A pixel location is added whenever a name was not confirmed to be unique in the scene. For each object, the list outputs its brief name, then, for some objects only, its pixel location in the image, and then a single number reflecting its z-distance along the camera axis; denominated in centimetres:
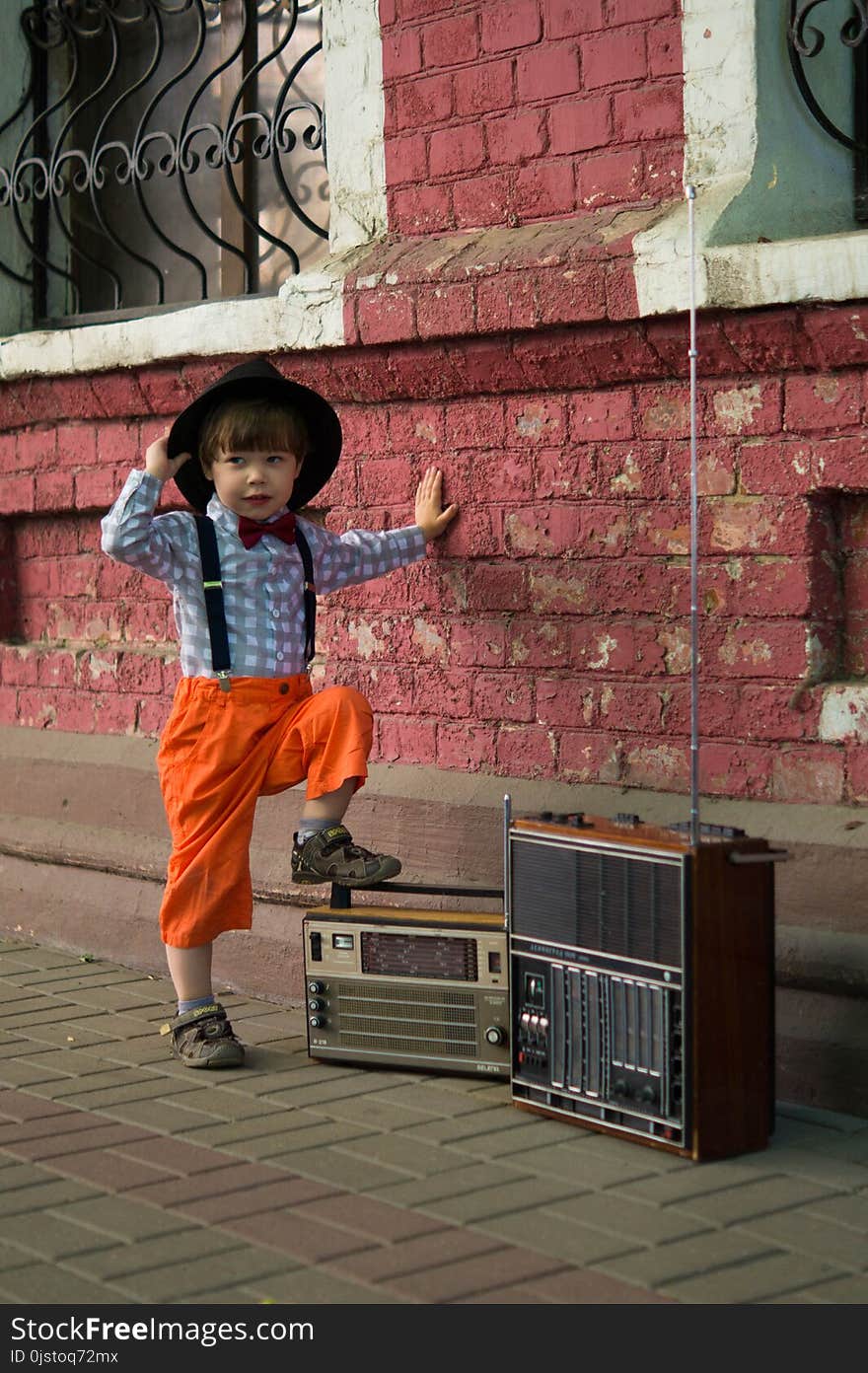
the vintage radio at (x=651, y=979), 364
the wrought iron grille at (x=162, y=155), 577
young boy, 448
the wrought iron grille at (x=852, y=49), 436
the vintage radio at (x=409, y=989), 420
